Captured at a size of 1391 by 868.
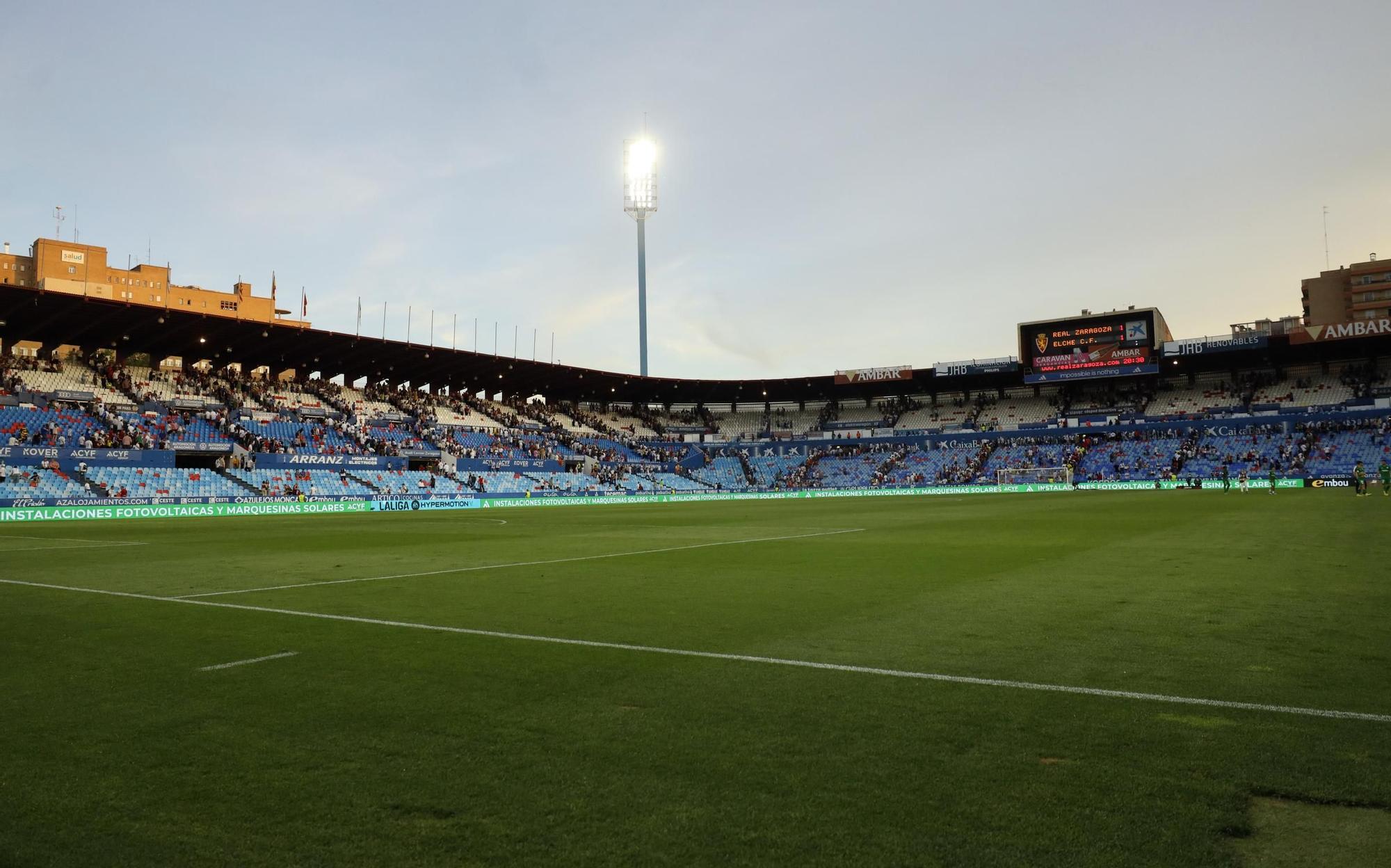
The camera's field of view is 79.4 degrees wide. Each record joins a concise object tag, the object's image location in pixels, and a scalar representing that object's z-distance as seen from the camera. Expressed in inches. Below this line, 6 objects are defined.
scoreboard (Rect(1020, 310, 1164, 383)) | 2910.9
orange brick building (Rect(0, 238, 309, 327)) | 4596.5
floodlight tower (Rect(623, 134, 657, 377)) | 3388.3
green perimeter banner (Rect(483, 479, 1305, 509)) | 2408.8
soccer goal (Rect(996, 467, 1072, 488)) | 2758.4
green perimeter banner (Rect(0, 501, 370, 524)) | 1467.8
